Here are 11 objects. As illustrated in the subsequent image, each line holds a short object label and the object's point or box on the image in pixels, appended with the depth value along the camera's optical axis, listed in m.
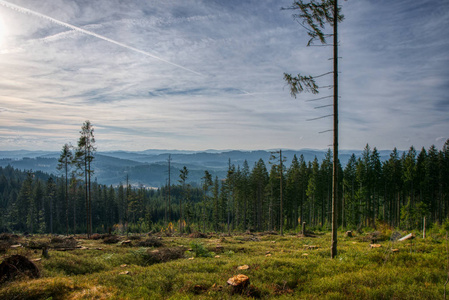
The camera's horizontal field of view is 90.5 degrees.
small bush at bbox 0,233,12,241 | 19.65
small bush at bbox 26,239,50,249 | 15.35
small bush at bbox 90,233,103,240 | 24.70
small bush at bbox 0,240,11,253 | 13.41
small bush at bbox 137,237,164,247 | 18.05
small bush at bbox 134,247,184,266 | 12.71
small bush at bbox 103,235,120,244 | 21.05
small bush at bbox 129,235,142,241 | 20.92
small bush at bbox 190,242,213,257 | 12.84
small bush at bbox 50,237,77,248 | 16.28
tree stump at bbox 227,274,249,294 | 7.25
